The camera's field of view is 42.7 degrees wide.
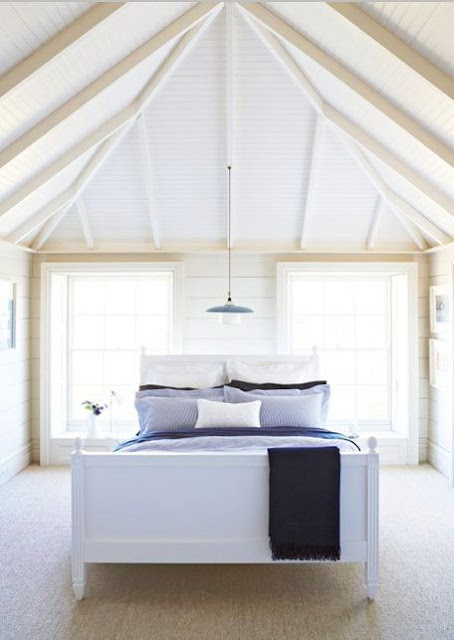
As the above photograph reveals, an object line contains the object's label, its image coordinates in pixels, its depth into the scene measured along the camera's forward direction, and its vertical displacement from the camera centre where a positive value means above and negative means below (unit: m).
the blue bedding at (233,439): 3.94 -0.86
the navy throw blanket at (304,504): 3.22 -1.04
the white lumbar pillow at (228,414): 4.65 -0.78
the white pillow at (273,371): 5.47 -0.51
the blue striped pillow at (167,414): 4.76 -0.79
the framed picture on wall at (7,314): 5.45 +0.05
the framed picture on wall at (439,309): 5.66 +0.09
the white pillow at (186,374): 5.43 -0.53
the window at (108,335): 6.62 -0.19
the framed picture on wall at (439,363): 5.66 -0.45
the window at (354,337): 6.62 -0.22
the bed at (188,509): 3.28 -1.08
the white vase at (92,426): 6.13 -1.14
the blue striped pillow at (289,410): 4.79 -0.77
